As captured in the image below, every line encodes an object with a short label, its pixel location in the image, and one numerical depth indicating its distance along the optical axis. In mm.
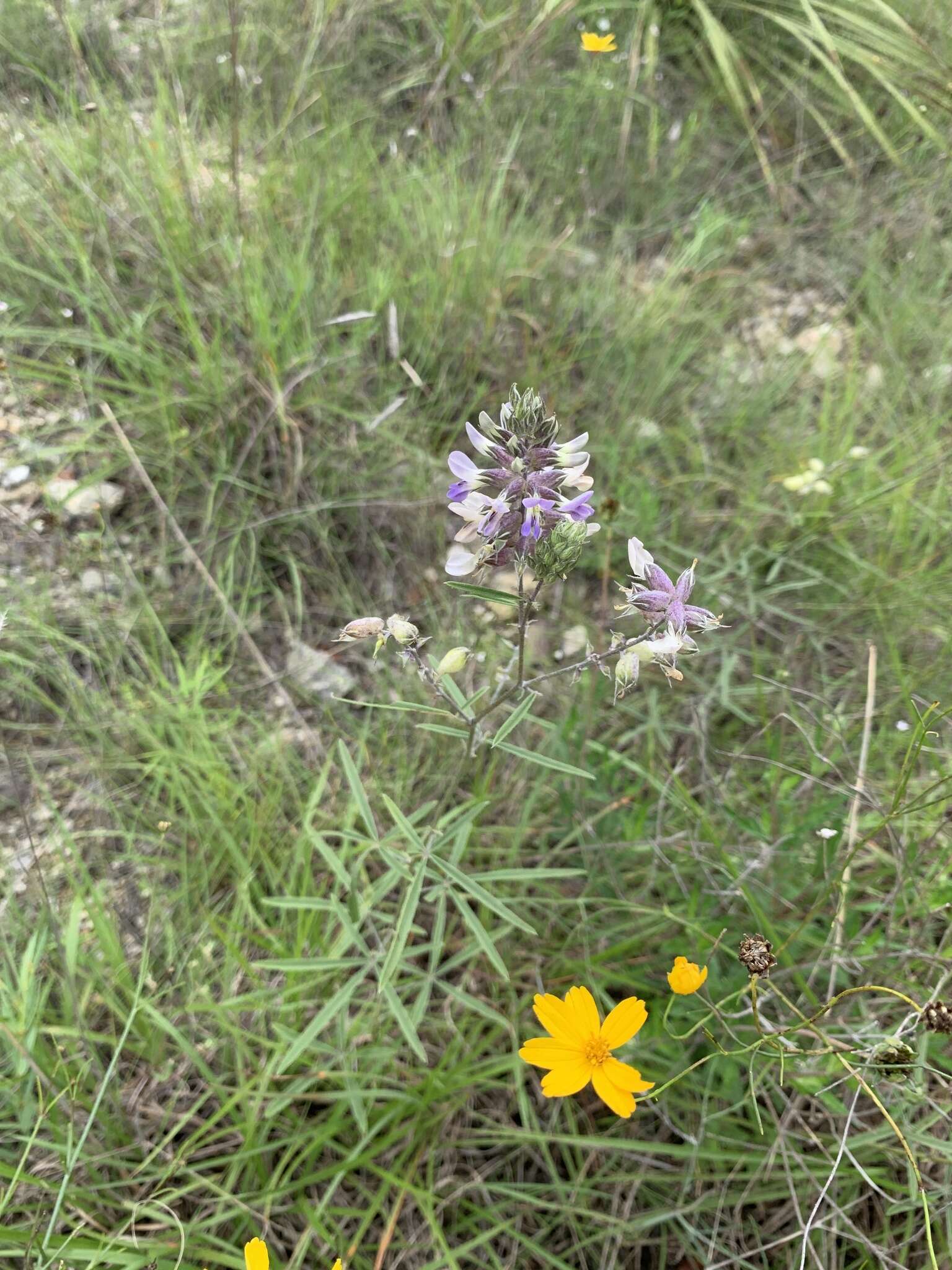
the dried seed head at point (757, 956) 307
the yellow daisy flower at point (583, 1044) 324
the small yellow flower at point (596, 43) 724
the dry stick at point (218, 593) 518
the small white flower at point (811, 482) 566
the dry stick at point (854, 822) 386
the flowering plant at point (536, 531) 307
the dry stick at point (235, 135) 530
